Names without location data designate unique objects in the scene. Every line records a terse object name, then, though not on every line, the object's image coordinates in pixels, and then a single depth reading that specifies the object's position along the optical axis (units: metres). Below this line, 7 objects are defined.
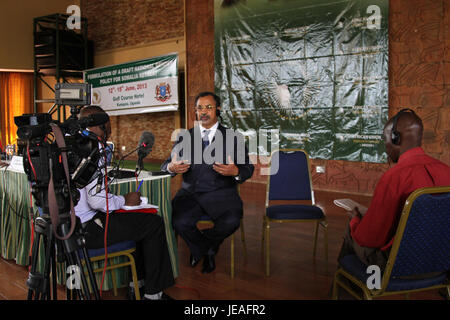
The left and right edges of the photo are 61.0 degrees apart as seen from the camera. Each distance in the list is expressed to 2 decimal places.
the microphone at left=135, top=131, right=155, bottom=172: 1.95
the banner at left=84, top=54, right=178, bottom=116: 7.73
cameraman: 1.98
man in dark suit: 2.69
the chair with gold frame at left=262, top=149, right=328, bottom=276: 3.05
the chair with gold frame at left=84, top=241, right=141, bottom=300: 1.97
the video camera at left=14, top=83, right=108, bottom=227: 1.33
